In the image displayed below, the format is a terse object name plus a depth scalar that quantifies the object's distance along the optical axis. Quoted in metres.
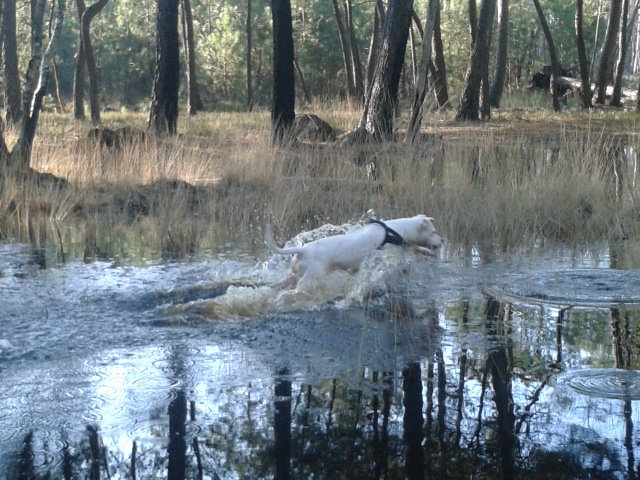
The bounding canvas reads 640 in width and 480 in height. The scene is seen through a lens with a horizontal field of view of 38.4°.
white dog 6.35
